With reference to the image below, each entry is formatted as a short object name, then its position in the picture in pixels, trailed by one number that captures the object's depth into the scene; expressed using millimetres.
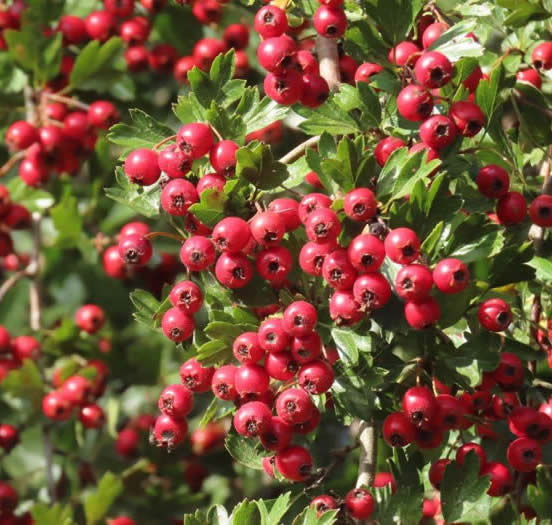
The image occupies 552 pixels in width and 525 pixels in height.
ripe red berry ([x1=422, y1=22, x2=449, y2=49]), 930
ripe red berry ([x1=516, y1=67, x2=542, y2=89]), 982
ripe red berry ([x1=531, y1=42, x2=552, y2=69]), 964
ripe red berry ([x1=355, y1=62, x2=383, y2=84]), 939
